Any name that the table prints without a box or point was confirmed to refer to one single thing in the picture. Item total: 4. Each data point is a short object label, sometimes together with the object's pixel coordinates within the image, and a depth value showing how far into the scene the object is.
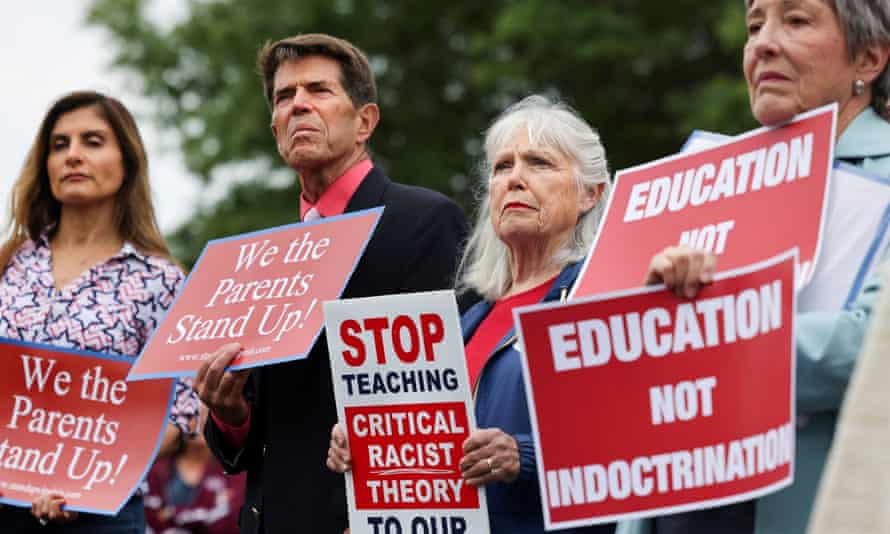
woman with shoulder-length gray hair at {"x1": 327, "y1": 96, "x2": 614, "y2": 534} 7.21
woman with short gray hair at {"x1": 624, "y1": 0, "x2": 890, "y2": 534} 5.70
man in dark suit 8.22
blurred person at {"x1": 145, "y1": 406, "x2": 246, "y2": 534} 14.64
